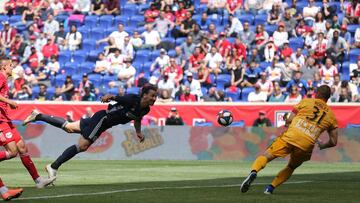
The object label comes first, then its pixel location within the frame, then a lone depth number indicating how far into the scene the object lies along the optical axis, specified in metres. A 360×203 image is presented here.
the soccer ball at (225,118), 24.02
